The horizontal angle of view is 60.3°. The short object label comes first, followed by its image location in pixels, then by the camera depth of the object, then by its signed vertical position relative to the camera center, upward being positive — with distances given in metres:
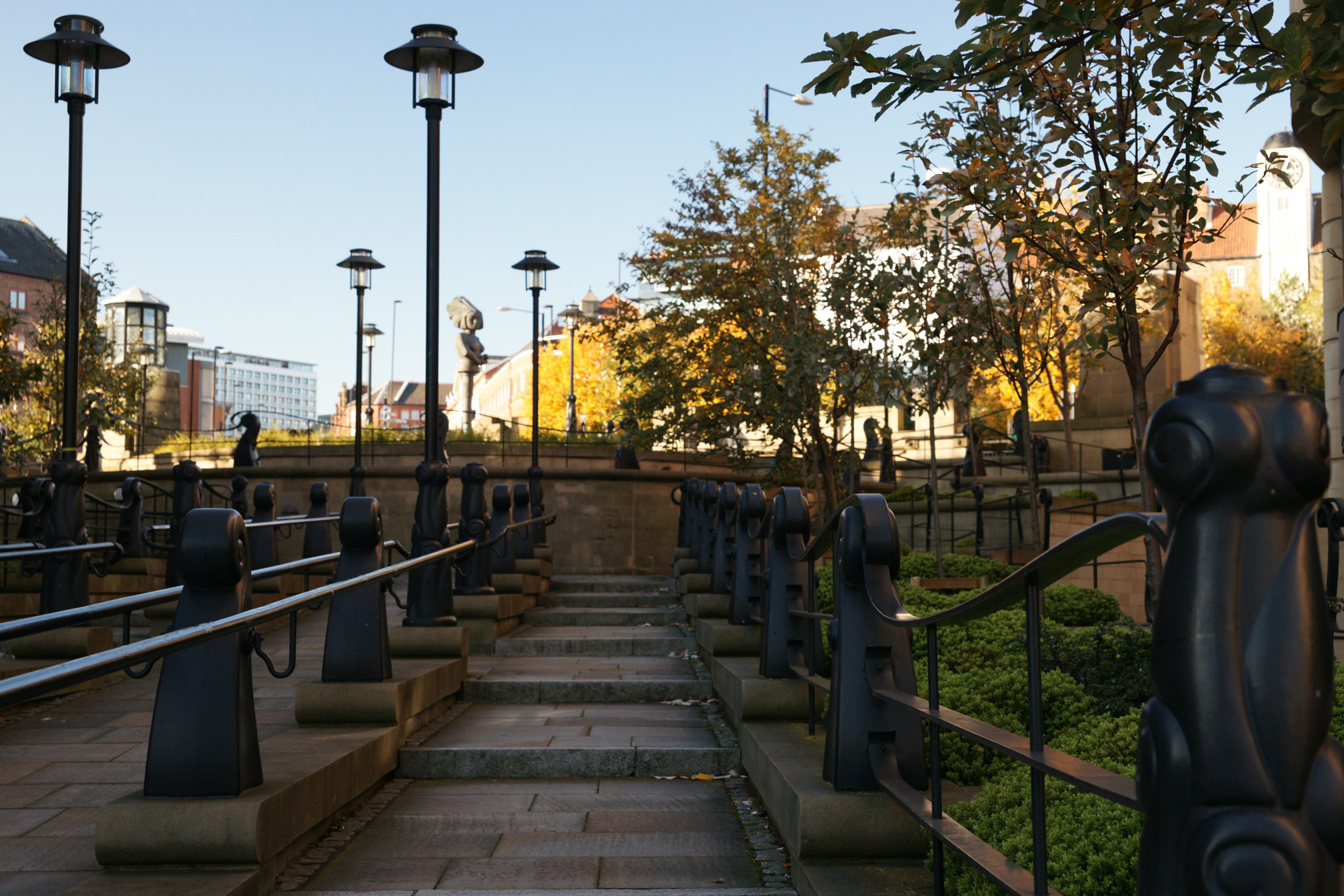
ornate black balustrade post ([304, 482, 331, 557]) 15.45 -1.10
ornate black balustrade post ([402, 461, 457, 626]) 8.92 -0.80
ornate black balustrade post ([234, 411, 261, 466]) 26.12 +0.16
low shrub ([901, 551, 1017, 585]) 13.14 -1.28
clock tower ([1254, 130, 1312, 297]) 75.81 +15.47
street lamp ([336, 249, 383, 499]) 23.25 +3.56
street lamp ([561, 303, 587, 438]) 21.78 +2.50
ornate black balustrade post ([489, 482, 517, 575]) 13.55 -0.89
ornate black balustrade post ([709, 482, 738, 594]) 9.66 -0.76
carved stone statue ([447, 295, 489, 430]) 31.66 +3.00
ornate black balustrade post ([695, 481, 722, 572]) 12.65 -0.75
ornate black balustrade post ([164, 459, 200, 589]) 12.91 -0.44
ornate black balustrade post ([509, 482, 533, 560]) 15.13 -1.04
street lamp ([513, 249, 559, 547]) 20.08 +3.21
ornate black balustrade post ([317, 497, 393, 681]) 6.30 -0.95
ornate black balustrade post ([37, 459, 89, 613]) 9.88 -0.79
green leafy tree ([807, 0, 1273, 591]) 4.84 +1.74
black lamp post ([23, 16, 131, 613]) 9.92 +1.47
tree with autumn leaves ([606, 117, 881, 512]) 15.84 +2.20
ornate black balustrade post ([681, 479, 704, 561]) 15.48 -0.82
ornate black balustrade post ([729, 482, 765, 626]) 7.56 -0.69
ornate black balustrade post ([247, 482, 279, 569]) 13.00 -0.93
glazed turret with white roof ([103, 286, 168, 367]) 34.94 +3.98
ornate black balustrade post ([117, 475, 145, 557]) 13.65 -0.88
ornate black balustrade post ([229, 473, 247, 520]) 15.00 -0.50
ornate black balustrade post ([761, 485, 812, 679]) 5.72 -0.64
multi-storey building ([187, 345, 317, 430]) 32.50 +9.04
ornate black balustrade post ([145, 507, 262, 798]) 4.00 -0.94
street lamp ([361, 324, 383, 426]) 35.72 +3.80
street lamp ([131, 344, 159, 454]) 31.81 +2.79
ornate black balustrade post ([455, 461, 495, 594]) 11.52 -0.79
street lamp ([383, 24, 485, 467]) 10.72 +3.52
